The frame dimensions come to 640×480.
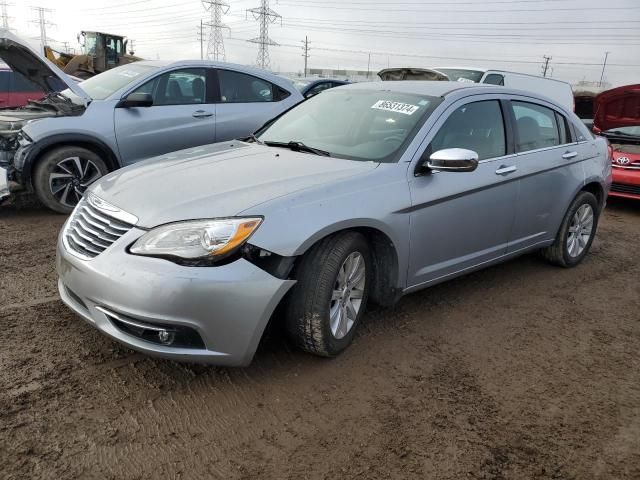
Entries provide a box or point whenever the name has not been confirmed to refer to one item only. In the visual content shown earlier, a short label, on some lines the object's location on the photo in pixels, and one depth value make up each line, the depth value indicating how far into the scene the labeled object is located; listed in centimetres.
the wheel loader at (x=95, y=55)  1914
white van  1123
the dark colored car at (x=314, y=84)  1179
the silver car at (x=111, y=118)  555
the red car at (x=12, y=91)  1198
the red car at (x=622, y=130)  782
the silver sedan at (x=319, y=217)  260
